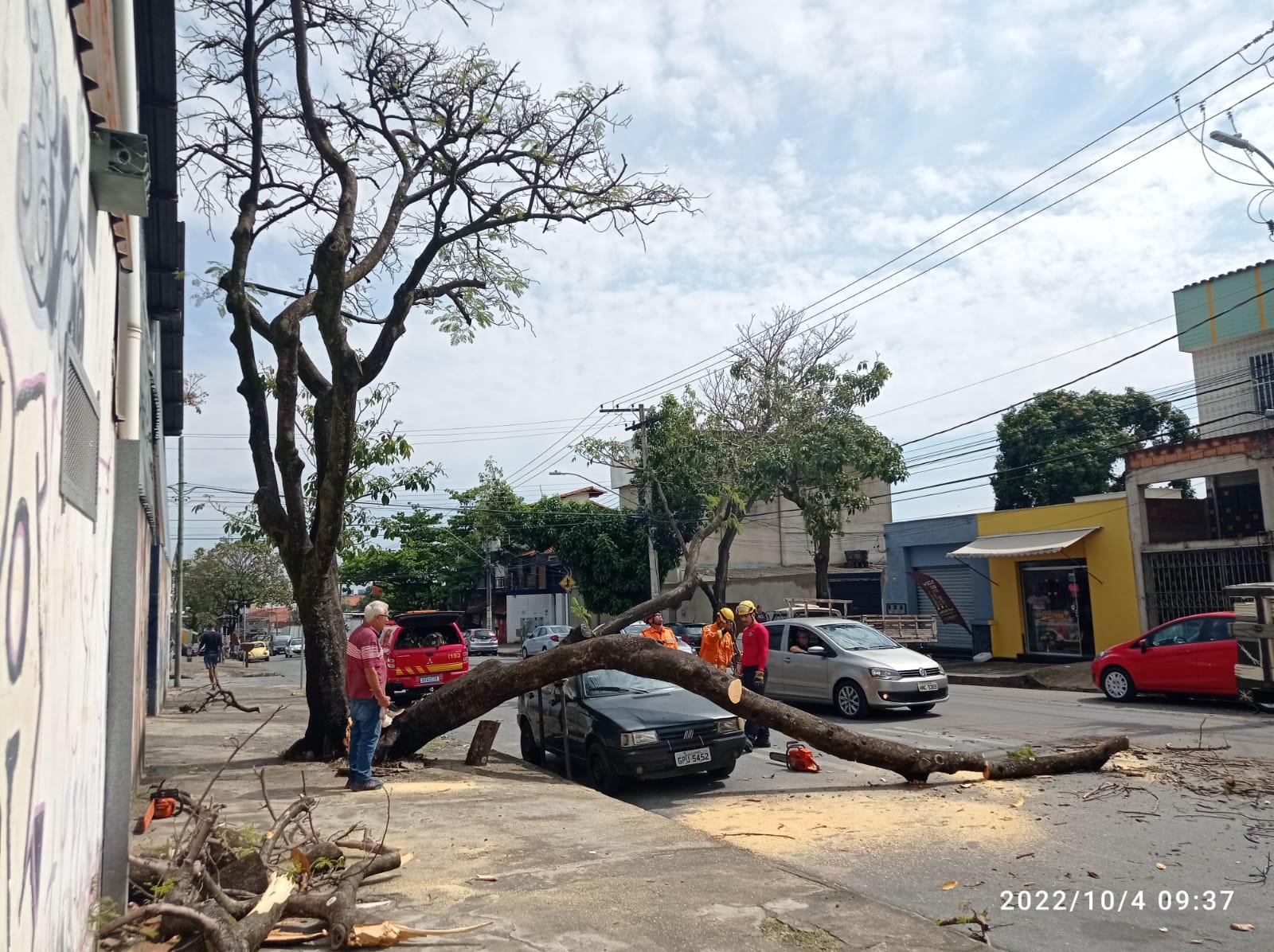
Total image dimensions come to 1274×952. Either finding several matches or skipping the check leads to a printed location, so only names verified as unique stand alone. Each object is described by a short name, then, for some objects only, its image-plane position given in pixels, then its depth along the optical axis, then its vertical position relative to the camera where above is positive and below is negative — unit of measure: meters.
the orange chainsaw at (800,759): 10.34 -1.97
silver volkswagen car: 14.37 -1.47
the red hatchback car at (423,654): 19.02 -1.19
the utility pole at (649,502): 32.75 +2.92
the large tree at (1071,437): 36.53 +4.87
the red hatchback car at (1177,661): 14.72 -1.64
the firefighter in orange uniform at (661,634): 13.89 -0.73
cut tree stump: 10.87 -1.74
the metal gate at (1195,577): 20.94 -0.44
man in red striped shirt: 8.87 -0.88
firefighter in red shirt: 12.50 -1.00
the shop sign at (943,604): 28.81 -1.05
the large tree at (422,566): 56.69 +1.68
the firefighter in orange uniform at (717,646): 13.71 -0.94
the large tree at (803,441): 28.05 +4.02
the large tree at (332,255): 10.62 +4.15
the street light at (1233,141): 14.59 +6.31
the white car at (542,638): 36.76 -1.94
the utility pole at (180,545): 27.22 +1.88
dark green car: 9.38 -1.48
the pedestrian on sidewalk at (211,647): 27.86 -1.28
